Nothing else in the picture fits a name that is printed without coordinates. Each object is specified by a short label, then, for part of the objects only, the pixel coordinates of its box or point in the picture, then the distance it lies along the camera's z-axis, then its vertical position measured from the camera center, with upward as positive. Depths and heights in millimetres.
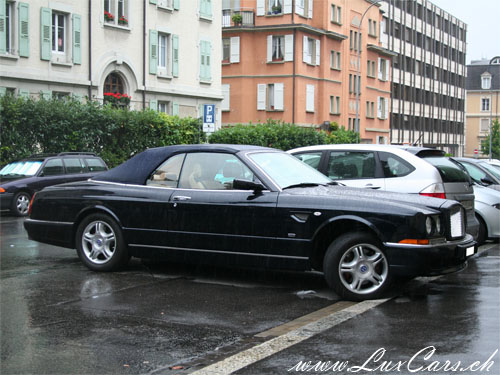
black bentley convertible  7770 -737
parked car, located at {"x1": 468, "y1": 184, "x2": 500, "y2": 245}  13336 -996
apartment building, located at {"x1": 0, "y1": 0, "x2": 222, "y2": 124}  28828 +4434
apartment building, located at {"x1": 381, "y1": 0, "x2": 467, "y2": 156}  75750 +9567
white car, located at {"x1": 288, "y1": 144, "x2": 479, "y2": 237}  10703 -199
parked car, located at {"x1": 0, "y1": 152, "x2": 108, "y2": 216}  19828 -623
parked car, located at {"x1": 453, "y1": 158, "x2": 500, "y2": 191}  14258 -294
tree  92500 +1754
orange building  53750 +6804
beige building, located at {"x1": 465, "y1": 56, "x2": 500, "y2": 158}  112000 +8725
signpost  27578 +1302
